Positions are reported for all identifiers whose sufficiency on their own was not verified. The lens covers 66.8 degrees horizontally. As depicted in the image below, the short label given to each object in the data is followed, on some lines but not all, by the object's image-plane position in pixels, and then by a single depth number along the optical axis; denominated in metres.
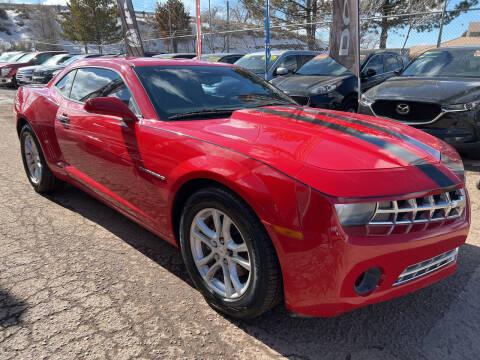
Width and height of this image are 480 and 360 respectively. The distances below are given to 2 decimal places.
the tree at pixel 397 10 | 14.97
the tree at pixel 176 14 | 40.53
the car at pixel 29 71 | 15.76
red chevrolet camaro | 1.61
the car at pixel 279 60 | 9.22
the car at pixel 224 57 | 12.18
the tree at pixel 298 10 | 23.70
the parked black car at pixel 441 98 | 4.54
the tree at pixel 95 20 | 41.00
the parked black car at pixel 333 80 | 6.78
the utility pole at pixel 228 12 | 27.46
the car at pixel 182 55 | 15.52
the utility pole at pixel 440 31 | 9.93
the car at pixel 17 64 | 17.20
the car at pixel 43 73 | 14.30
